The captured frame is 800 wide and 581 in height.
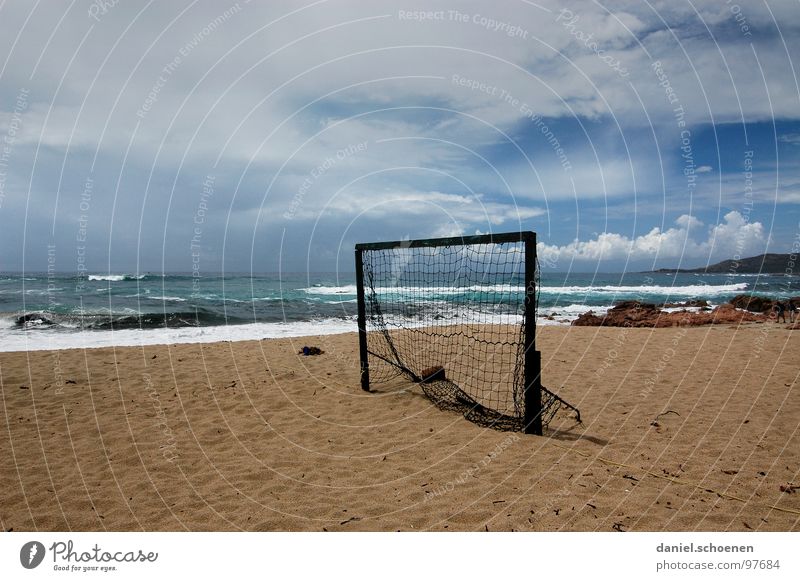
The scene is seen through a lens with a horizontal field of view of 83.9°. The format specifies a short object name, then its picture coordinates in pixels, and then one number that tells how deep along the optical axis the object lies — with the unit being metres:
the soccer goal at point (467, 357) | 5.29
